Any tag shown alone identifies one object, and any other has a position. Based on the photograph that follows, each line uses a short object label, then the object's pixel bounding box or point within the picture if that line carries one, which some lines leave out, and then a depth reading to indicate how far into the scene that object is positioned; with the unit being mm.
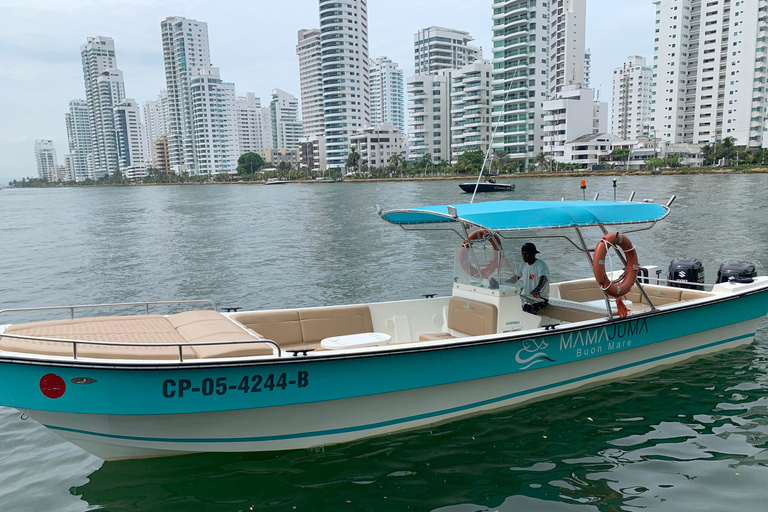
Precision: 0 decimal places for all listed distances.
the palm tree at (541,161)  97000
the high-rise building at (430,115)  126312
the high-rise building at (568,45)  107875
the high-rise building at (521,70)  101688
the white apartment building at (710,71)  98000
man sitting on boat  7570
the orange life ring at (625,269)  6934
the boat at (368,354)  5160
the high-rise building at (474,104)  112625
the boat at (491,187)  58062
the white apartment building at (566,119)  97875
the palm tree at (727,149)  91062
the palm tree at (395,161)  121812
